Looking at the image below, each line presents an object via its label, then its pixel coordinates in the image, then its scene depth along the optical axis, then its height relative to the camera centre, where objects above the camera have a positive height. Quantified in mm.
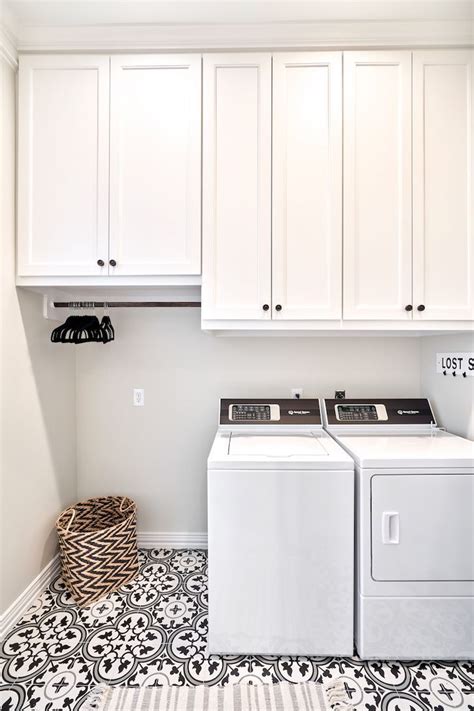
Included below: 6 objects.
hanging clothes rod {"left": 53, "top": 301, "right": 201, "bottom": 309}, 2018 +281
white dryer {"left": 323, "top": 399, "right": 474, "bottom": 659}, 1475 -816
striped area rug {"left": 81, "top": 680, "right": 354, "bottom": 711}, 1294 -1243
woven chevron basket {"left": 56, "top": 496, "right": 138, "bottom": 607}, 1809 -1037
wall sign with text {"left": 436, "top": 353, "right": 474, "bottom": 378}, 1812 -43
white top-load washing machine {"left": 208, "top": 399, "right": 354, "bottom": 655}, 1480 -810
